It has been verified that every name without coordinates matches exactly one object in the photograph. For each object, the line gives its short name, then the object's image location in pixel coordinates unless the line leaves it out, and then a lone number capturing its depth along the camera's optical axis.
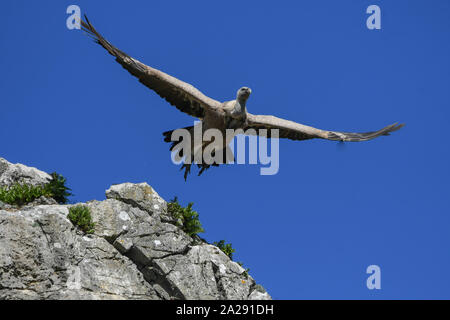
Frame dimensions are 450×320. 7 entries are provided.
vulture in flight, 12.10
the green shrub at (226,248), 13.69
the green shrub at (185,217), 13.36
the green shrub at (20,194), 12.27
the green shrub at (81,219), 11.77
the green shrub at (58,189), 13.21
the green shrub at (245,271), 12.82
